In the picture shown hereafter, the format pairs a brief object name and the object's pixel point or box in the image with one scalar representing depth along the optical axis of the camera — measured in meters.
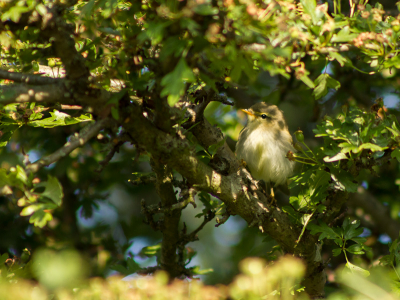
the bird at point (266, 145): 9.70
